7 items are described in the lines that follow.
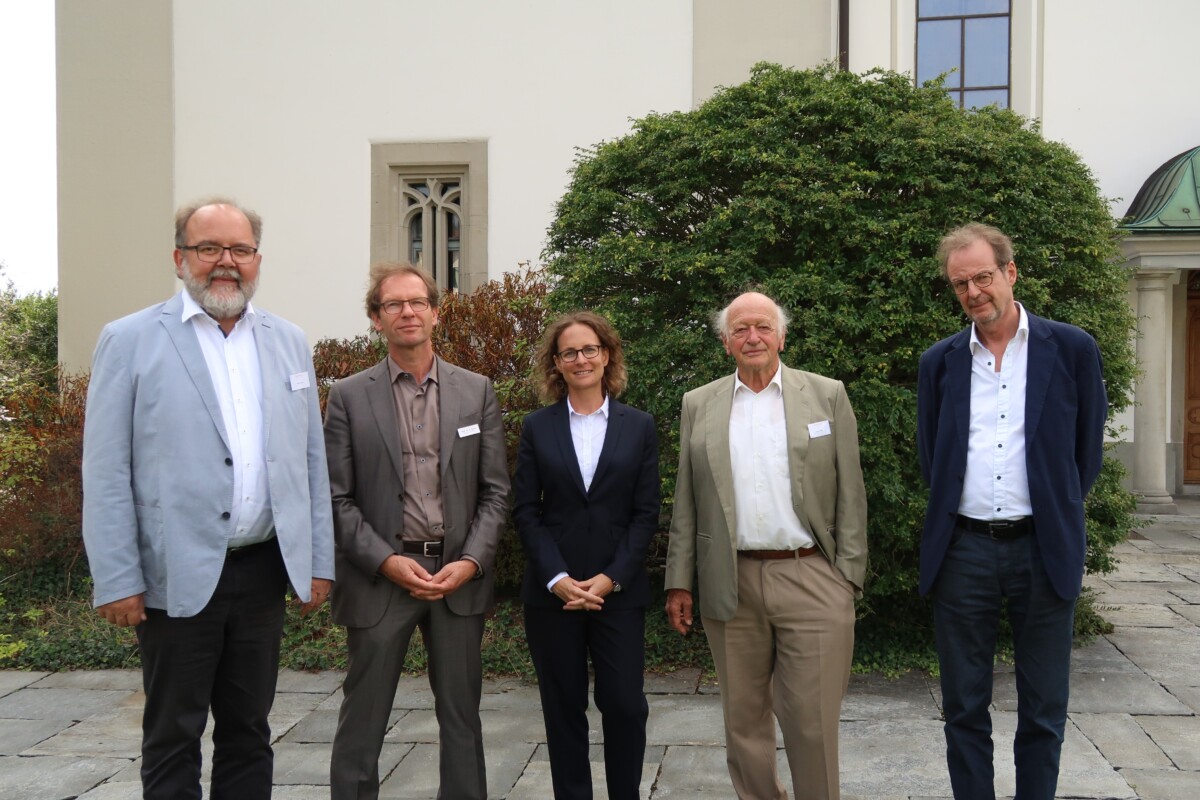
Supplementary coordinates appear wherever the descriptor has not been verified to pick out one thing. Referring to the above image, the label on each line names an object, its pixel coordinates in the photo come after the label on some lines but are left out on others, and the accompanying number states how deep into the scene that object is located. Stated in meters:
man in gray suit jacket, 3.53
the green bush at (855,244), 5.38
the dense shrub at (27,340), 9.25
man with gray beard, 3.07
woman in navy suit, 3.56
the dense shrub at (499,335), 7.28
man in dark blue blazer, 3.31
